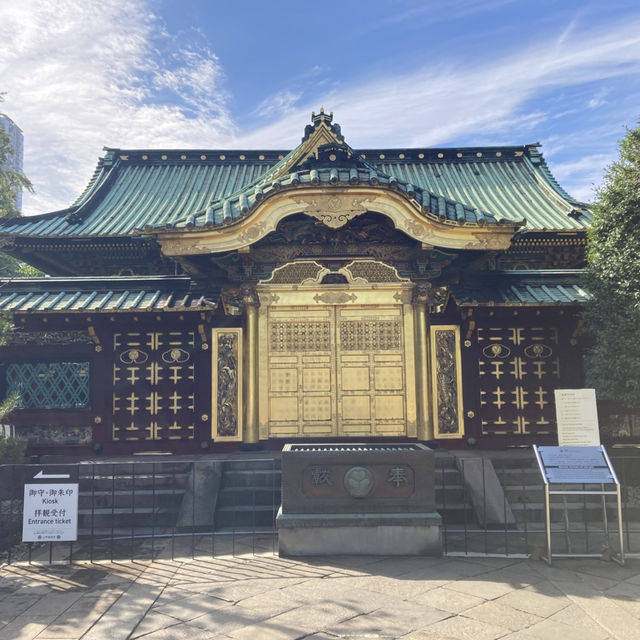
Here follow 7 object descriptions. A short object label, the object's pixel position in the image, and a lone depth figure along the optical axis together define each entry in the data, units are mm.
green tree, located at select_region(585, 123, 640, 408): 8406
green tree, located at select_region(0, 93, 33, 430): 8359
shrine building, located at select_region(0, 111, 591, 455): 10602
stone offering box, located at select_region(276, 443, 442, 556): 6602
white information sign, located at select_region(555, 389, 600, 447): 7305
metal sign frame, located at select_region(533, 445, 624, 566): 6266
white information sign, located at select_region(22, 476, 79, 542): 6434
